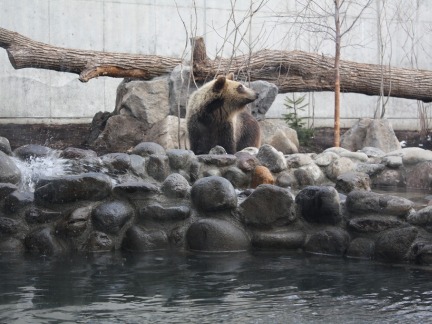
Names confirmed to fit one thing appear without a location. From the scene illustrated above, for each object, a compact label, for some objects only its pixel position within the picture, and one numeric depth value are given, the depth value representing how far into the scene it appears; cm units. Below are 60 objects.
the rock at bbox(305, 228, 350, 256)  1085
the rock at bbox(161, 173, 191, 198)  1172
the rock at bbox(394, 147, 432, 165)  1522
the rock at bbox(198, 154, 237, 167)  1382
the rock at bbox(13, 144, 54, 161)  1292
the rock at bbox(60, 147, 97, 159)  1316
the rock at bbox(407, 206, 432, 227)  1012
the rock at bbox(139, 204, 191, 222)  1135
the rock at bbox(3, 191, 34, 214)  1112
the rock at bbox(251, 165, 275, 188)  1396
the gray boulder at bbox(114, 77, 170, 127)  2000
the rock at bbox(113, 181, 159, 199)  1143
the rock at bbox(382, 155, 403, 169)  1529
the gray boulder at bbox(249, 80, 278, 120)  2029
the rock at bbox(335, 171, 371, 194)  1313
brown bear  1680
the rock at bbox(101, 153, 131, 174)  1290
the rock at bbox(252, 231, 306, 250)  1117
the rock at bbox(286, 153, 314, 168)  1491
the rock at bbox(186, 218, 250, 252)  1110
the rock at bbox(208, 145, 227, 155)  1506
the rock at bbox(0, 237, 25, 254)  1096
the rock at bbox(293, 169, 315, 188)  1466
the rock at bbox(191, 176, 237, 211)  1132
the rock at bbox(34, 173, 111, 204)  1119
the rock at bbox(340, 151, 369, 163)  1606
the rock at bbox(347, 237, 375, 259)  1061
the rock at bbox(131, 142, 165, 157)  1358
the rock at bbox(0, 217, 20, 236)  1102
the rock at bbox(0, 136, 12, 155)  1308
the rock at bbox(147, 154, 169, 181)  1324
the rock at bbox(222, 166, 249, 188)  1388
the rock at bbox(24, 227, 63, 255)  1089
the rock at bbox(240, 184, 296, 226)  1124
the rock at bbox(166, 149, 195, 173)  1352
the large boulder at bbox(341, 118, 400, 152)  2077
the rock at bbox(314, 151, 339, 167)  1519
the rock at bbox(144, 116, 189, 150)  1898
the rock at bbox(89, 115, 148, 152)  1987
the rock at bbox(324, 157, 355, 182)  1502
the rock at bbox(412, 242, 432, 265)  997
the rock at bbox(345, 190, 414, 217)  1064
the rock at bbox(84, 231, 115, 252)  1113
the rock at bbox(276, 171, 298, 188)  1451
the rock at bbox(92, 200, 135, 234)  1115
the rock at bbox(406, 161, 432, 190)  1496
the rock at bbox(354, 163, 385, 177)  1530
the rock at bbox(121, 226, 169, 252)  1122
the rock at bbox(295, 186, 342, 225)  1103
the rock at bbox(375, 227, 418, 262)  1023
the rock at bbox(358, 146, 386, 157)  1692
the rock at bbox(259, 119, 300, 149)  2021
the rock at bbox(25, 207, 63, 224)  1112
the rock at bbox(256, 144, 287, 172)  1463
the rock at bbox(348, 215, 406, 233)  1058
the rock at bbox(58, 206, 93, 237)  1104
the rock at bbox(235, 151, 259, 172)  1398
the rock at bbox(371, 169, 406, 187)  1517
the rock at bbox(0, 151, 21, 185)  1175
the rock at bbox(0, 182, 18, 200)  1119
